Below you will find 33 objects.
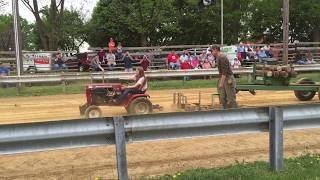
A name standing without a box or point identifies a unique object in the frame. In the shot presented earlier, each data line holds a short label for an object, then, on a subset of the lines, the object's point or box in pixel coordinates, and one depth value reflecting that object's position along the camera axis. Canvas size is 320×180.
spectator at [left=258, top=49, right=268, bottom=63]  29.47
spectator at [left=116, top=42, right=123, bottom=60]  29.02
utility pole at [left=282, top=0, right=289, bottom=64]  25.20
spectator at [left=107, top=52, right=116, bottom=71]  28.39
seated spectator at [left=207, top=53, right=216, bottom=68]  27.30
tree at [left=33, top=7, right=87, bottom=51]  55.47
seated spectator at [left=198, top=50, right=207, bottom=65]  27.72
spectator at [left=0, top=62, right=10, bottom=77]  25.69
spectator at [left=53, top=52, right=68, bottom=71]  28.81
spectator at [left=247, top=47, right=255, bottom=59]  29.97
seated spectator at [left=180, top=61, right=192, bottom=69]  27.22
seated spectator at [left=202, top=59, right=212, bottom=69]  26.84
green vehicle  14.66
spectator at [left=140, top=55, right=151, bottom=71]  28.06
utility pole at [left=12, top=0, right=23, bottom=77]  23.42
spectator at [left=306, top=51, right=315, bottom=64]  30.98
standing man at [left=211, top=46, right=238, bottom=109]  12.70
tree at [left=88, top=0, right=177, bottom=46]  47.25
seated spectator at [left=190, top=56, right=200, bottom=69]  27.39
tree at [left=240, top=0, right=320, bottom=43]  50.00
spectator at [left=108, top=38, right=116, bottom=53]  29.30
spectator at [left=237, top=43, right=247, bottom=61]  29.41
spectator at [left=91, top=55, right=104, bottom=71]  28.11
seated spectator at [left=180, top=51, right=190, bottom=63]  27.76
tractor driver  13.15
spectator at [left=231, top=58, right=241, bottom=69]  26.39
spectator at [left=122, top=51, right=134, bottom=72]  27.56
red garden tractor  13.09
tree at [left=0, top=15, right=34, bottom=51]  76.06
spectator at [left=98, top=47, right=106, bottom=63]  29.01
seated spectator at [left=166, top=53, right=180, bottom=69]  27.97
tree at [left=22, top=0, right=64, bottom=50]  41.62
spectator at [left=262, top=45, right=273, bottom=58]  30.73
